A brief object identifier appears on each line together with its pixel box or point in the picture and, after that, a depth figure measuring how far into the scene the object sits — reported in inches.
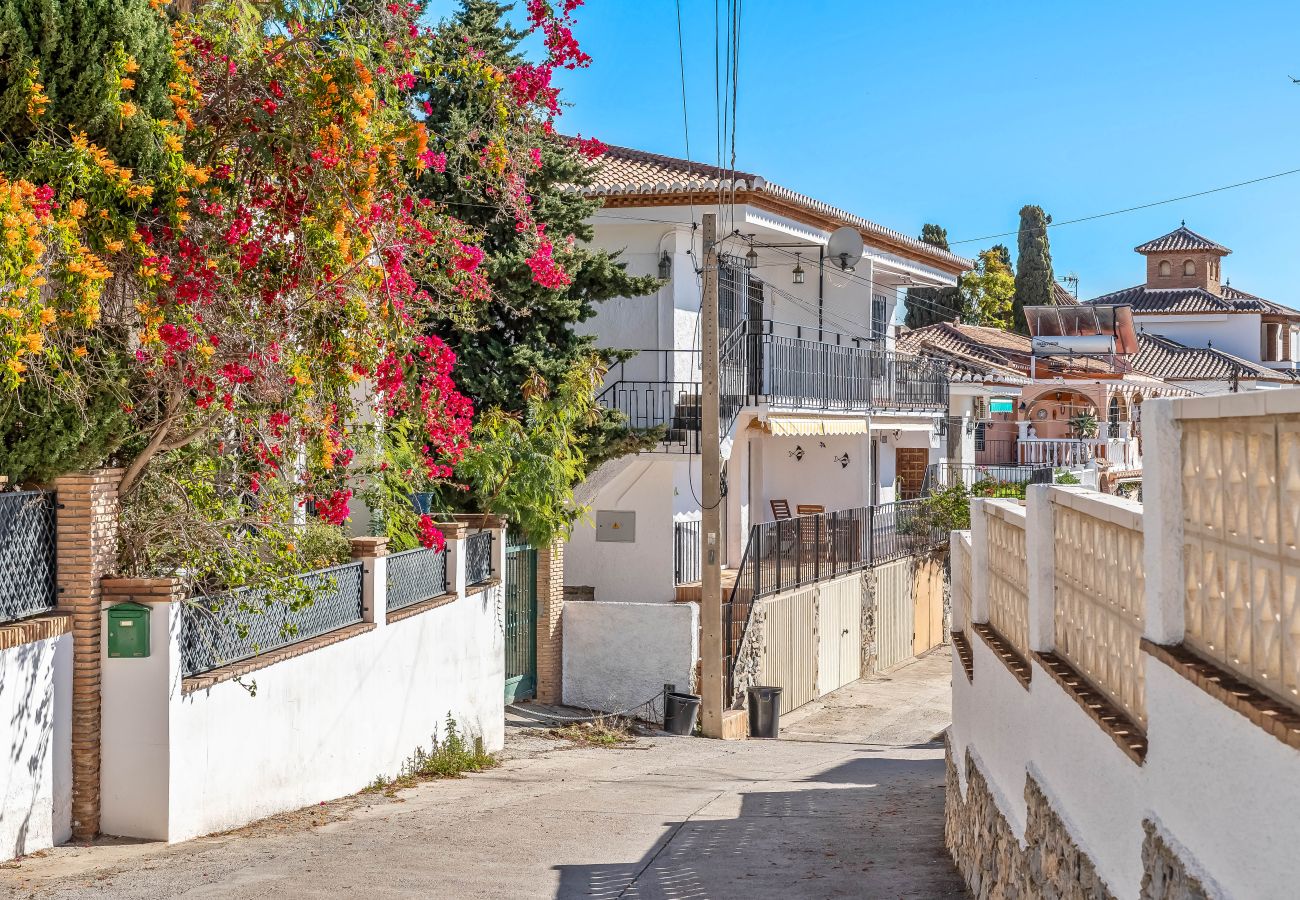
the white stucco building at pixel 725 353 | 931.3
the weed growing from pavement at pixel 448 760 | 554.6
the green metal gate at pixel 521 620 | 722.2
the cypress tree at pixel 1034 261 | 2566.4
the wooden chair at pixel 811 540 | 953.5
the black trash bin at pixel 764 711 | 804.0
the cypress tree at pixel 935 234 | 2559.1
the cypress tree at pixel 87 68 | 362.0
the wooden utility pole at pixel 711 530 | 732.0
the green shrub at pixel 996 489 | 1235.2
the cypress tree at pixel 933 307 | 2337.6
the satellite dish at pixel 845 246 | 957.8
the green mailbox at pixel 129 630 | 373.4
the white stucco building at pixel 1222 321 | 2768.2
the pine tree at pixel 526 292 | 733.3
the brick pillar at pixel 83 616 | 370.3
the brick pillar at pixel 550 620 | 756.6
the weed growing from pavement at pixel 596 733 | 706.2
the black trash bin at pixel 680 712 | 760.3
